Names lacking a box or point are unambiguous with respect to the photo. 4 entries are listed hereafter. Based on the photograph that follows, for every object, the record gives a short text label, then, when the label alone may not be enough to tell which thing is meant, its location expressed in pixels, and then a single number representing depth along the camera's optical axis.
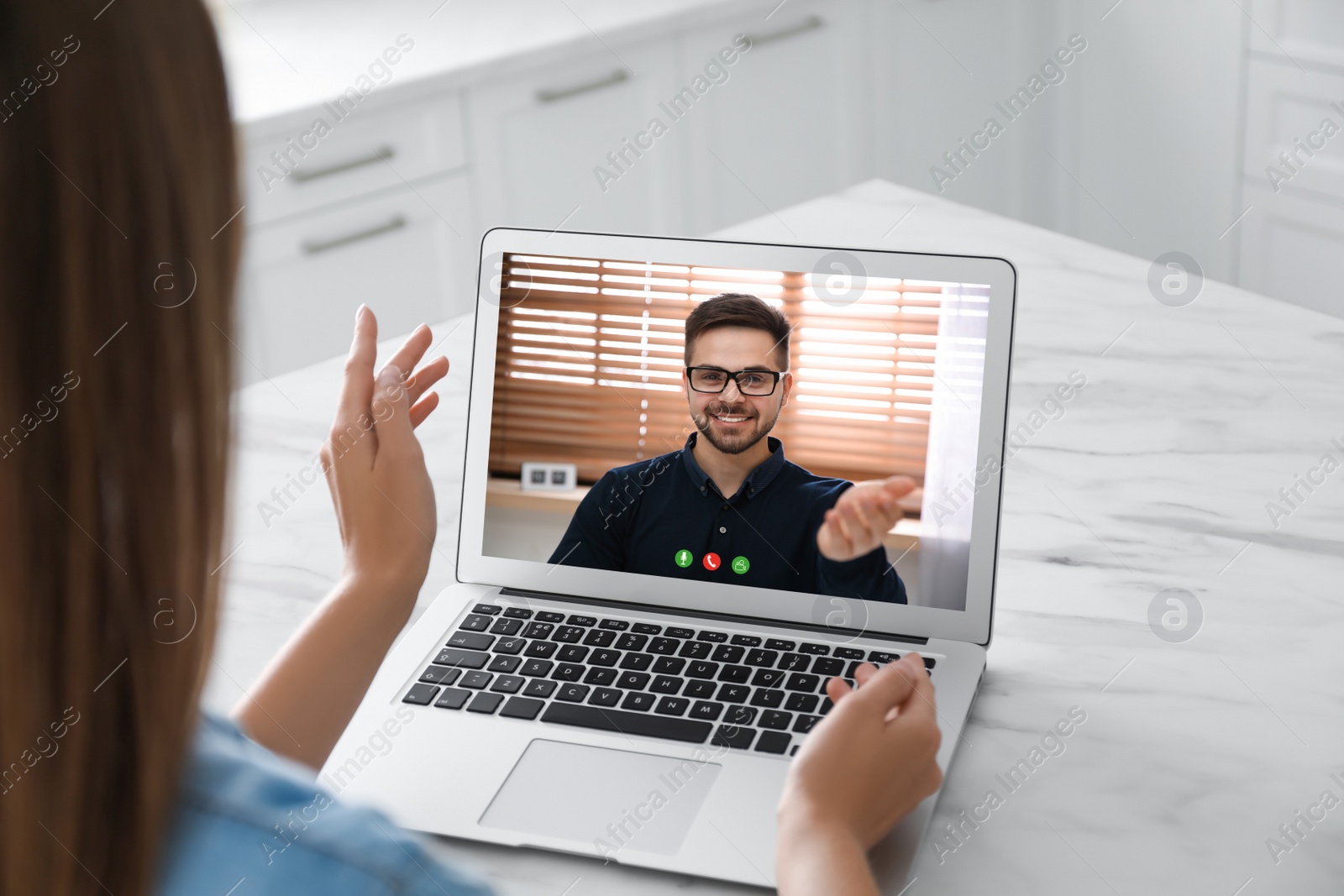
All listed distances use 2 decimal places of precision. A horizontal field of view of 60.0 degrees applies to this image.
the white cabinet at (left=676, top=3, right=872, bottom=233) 2.95
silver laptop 0.76
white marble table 0.69
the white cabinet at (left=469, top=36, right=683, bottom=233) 2.70
